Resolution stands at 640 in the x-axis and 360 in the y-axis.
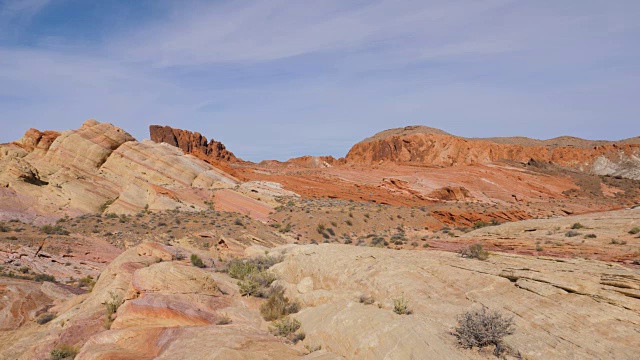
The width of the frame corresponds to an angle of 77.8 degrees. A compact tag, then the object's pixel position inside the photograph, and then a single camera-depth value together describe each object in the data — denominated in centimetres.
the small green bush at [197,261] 1606
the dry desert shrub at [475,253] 1203
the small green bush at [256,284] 1266
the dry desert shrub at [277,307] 1091
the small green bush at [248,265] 1491
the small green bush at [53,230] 2521
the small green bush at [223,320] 1032
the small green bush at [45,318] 1331
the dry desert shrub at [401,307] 848
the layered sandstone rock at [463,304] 655
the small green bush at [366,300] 951
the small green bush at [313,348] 863
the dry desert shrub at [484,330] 671
